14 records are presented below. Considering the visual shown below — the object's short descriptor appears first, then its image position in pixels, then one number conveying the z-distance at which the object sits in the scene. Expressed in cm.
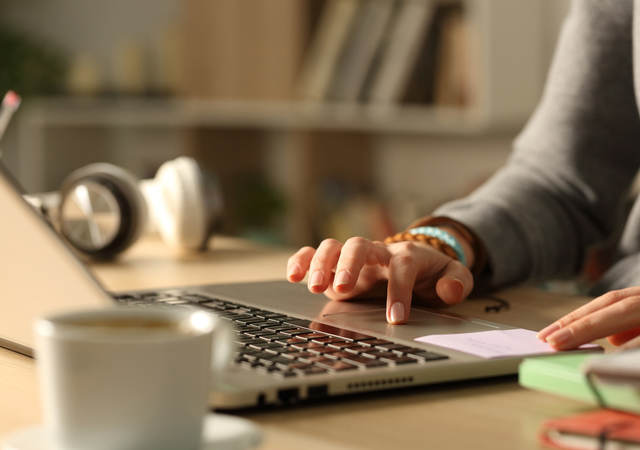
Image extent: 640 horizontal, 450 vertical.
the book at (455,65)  246
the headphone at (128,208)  133
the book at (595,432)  69
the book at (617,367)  71
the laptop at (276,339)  76
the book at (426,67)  261
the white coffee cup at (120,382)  66
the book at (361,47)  273
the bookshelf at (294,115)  243
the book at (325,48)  281
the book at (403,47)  262
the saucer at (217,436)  68
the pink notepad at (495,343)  83
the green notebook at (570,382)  72
